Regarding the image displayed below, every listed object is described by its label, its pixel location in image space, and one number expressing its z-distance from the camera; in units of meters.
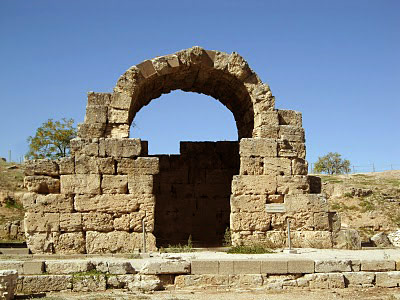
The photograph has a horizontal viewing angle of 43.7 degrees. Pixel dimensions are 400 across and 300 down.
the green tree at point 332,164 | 49.62
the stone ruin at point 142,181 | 11.80
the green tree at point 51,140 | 29.64
